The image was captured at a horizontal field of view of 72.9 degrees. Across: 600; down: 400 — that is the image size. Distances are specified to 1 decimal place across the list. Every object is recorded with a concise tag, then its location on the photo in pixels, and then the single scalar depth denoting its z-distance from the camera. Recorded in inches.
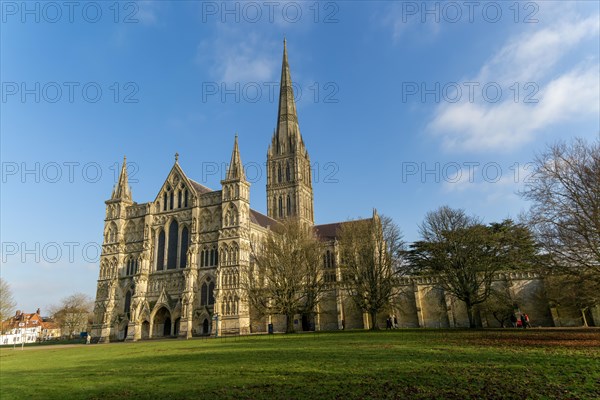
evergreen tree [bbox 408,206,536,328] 1358.3
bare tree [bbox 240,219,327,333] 1520.7
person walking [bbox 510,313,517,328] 1415.0
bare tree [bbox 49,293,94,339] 3418.6
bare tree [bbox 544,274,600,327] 913.5
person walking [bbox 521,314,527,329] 1325.0
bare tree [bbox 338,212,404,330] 1466.5
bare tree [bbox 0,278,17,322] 2249.0
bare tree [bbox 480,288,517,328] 1518.2
